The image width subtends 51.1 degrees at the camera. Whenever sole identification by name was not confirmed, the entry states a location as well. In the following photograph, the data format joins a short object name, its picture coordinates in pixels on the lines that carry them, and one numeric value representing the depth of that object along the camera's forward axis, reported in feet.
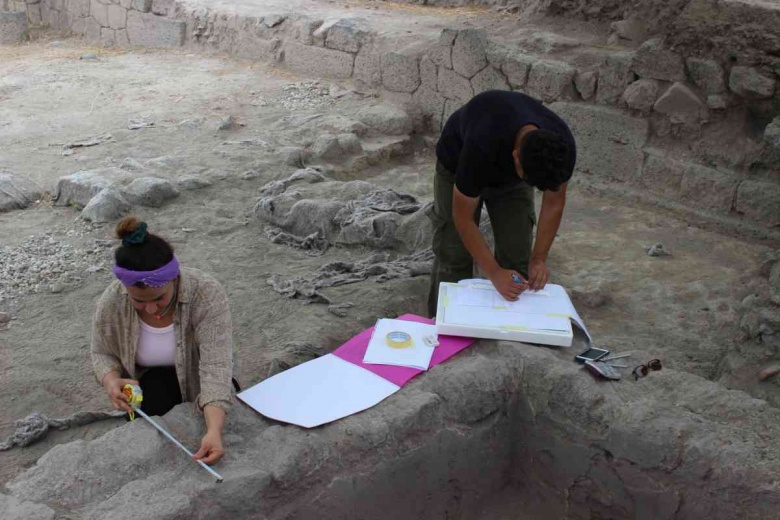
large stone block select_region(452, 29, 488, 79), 22.39
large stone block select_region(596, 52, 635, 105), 19.54
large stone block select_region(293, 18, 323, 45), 27.99
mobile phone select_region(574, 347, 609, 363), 10.15
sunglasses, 9.98
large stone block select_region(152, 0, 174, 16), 33.17
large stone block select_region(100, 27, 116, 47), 35.50
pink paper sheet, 10.00
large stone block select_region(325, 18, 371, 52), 26.40
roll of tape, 10.56
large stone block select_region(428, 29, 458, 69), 23.16
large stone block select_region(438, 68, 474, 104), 23.03
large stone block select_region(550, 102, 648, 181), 19.71
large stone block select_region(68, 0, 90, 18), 36.32
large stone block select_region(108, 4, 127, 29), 34.78
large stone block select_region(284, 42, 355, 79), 27.22
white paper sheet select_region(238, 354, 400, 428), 9.29
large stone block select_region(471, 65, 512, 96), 22.06
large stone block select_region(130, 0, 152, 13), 33.68
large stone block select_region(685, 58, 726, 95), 18.21
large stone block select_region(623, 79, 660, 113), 19.10
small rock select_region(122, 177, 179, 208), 19.03
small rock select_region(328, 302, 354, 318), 14.16
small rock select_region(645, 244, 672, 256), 17.17
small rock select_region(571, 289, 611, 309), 15.24
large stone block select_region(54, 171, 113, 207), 19.19
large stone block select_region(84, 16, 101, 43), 36.11
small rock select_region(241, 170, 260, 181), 20.61
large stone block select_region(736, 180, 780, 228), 17.49
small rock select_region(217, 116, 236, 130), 24.38
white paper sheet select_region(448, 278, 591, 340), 10.73
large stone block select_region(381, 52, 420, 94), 24.49
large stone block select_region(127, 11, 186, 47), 33.09
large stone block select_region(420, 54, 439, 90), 23.93
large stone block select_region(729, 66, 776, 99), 17.53
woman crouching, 8.27
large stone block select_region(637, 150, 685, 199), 19.07
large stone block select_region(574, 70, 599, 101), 20.17
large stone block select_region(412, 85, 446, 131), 24.06
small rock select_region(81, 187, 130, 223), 18.26
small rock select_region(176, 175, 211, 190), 19.98
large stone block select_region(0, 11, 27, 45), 36.37
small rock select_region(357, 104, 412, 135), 23.72
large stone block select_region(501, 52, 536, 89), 21.40
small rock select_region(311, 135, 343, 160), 22.09
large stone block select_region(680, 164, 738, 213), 18.24
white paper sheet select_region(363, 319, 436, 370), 10.24
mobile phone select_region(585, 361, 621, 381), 9.85
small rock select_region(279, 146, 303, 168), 21.56
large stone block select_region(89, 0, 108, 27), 35.50
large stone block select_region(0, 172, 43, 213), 19.10
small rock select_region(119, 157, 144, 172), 20.66
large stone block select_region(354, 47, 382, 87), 25.89
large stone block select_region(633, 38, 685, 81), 18.78
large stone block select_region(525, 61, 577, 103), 20.63
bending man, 9.79
